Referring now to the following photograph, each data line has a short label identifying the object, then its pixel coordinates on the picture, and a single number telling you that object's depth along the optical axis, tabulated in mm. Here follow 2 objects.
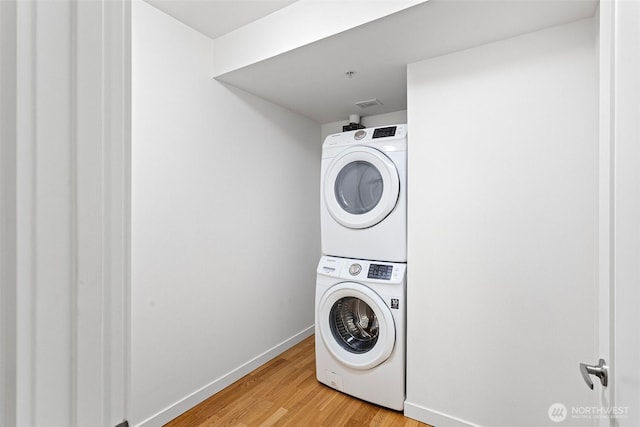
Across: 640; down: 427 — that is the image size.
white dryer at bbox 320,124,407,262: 2018
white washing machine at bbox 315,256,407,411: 1953
